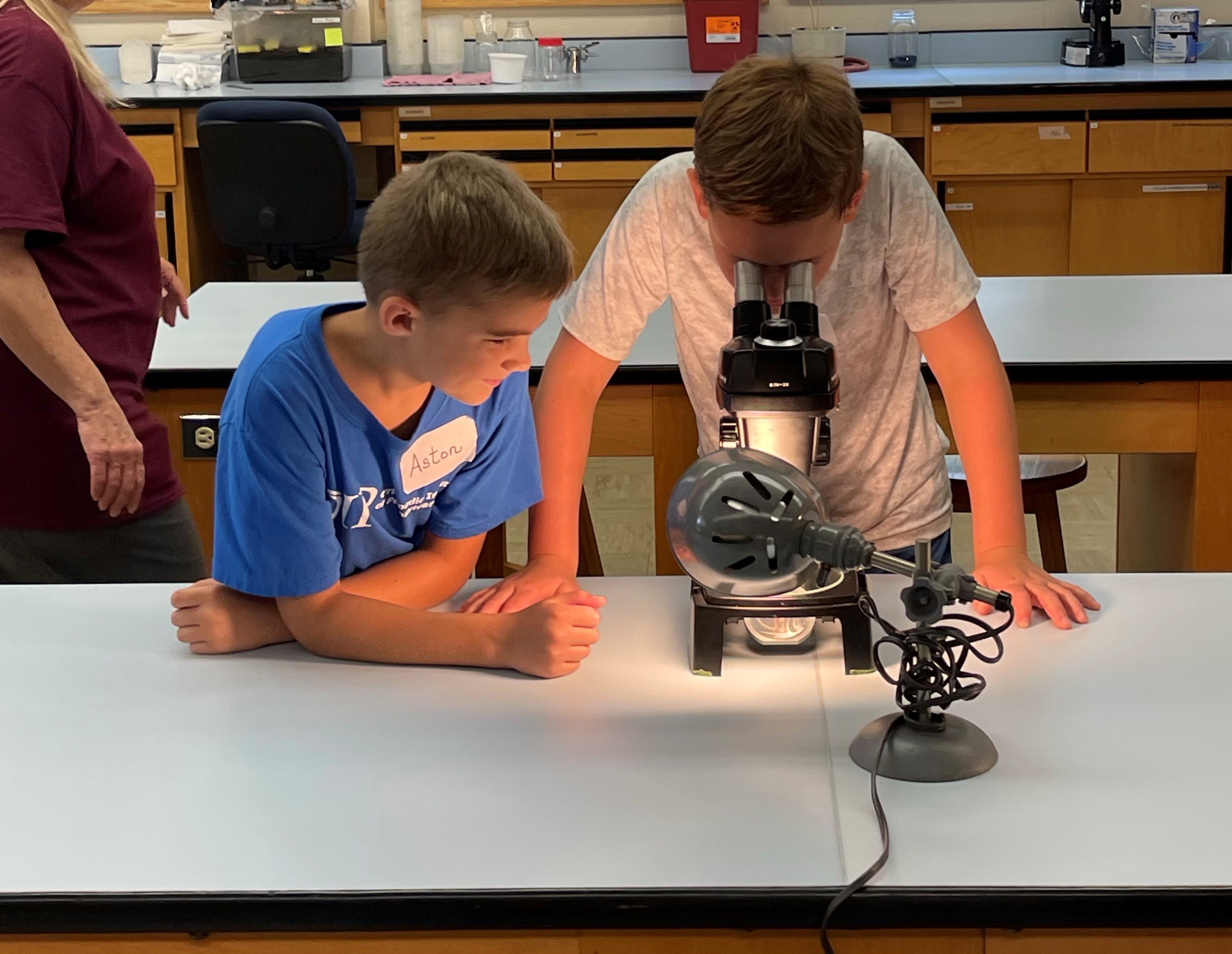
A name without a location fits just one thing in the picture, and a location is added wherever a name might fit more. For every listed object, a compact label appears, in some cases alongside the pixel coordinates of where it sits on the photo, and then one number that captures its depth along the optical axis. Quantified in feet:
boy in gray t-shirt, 4.10
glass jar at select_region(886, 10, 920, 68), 17.25
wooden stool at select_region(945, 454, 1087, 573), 7.53
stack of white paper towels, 16.76
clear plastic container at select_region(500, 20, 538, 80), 17.10
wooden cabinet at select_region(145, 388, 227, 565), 6.97
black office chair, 14.16
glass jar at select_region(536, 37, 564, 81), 16.99
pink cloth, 16.53
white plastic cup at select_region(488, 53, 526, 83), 16.43
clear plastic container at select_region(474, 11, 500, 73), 17.37
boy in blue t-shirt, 3.95
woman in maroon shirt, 5.55
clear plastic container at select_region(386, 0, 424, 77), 17.24
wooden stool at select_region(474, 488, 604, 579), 7.24
